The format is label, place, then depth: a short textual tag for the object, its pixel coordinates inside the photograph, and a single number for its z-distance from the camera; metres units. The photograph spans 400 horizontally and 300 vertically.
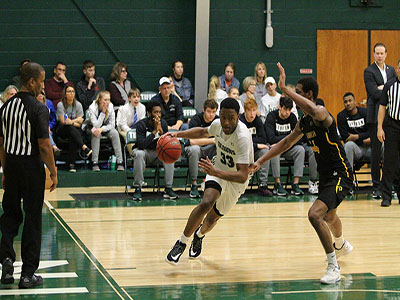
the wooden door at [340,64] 14.96
